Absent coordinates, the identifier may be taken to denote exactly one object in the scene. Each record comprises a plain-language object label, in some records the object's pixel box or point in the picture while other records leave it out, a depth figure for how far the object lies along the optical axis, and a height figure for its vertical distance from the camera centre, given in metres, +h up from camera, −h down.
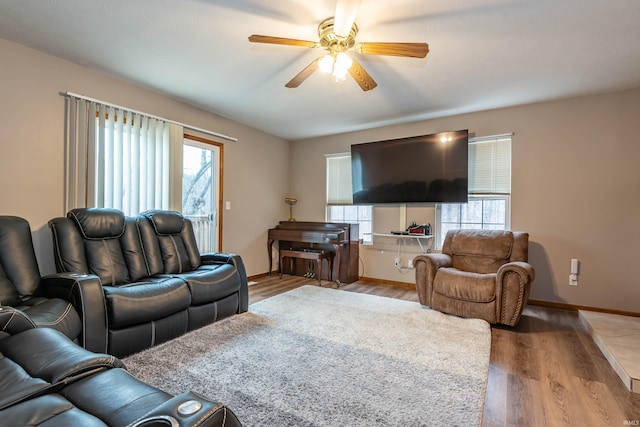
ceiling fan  1.86 +1.15
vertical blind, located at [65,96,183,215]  2.80 +0.52
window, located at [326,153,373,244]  4.93 +0.20
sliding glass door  3.94 +0.28
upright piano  4.57 -0.49
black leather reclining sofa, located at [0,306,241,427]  0.77 -0.58
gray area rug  1.57 -1.06
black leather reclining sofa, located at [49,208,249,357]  2.01 -0.60
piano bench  4.48 -0.69
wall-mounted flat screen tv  3.91 +0.63
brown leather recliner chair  2.76 -0.63
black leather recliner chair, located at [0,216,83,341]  1.76 -0.55
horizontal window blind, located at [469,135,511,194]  3.81 +0.65
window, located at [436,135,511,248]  3.82 +0.35
